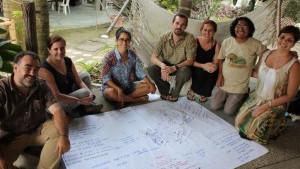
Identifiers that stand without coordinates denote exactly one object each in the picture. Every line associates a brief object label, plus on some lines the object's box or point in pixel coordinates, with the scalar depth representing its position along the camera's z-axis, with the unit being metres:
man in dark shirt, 1.52
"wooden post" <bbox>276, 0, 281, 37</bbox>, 2.55
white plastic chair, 6.33
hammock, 2.67
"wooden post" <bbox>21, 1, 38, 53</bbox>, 2.02
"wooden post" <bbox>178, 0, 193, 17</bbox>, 2.96
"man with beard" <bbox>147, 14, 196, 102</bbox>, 2.51
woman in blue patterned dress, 2.34
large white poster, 1.83
